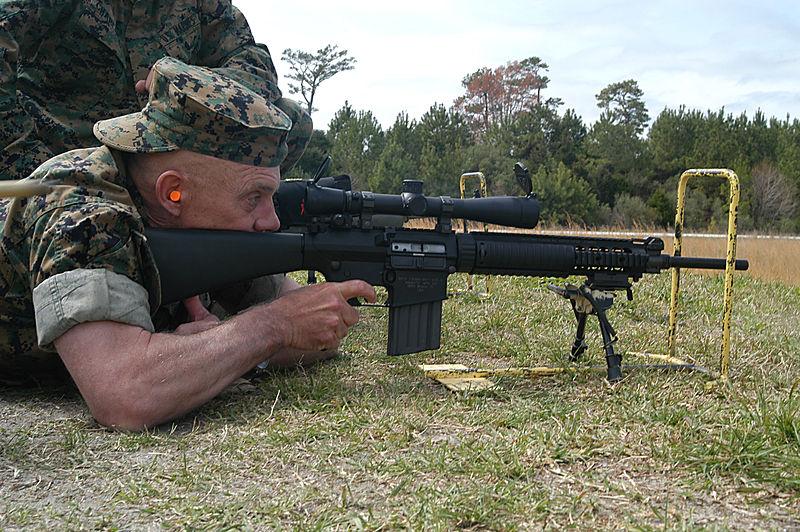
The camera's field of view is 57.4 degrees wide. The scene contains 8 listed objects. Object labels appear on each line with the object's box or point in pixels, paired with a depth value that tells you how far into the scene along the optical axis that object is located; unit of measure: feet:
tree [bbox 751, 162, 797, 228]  104.37
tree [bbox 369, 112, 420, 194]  111.18
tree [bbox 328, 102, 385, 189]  120.26
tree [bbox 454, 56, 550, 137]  146.82
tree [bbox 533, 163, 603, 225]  99.81
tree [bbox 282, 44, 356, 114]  131.03
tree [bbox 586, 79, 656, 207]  113.91
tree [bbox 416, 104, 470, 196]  110.83
